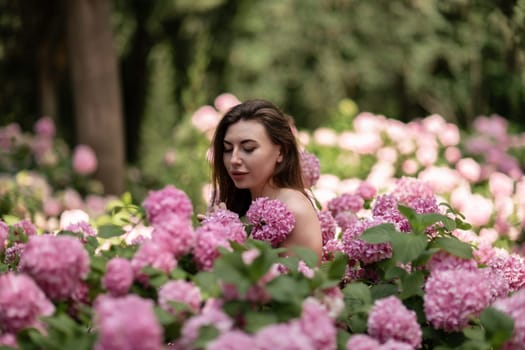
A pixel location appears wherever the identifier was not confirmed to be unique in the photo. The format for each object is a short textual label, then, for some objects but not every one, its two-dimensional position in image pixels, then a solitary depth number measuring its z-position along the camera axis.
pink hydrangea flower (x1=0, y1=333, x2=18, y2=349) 2.13
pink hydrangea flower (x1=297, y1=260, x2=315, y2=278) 2.36
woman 2.88
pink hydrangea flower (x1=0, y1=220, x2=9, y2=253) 2.55
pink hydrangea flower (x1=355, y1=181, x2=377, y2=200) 3.47
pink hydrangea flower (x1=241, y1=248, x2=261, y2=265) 2.21
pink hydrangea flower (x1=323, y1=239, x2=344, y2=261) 2.95
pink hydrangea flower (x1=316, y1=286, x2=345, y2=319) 2.24
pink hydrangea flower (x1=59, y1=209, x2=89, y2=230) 3.05
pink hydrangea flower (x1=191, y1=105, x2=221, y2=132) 6.06
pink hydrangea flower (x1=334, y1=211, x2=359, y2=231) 3.24
